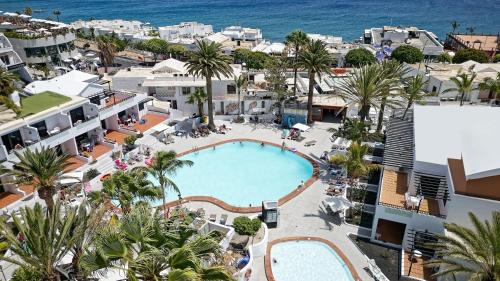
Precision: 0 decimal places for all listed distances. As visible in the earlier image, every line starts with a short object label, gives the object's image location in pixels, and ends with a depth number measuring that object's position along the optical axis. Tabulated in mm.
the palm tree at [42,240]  14633
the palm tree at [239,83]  47438
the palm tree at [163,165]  25969
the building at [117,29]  95175
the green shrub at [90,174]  34703
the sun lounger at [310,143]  42328
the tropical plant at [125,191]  22312
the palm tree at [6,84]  36312
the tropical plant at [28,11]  91538
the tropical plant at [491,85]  44375
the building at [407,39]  78375
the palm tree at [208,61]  42219
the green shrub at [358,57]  69312
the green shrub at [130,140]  39706
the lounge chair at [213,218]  28859
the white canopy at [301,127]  44188
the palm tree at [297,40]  51031
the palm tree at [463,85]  44031
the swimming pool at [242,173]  34281
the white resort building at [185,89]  49281
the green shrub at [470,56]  67812
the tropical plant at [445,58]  71875
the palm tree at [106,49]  67875
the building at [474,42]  86019
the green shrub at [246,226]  26328
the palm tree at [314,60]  43500
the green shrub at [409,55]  70188
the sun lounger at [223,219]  28328
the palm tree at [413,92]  39469
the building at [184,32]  93688
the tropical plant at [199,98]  45562
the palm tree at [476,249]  17391
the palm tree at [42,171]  24625
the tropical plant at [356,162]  30000
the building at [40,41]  62594
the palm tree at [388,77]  37012
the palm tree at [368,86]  36250
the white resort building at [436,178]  23078
